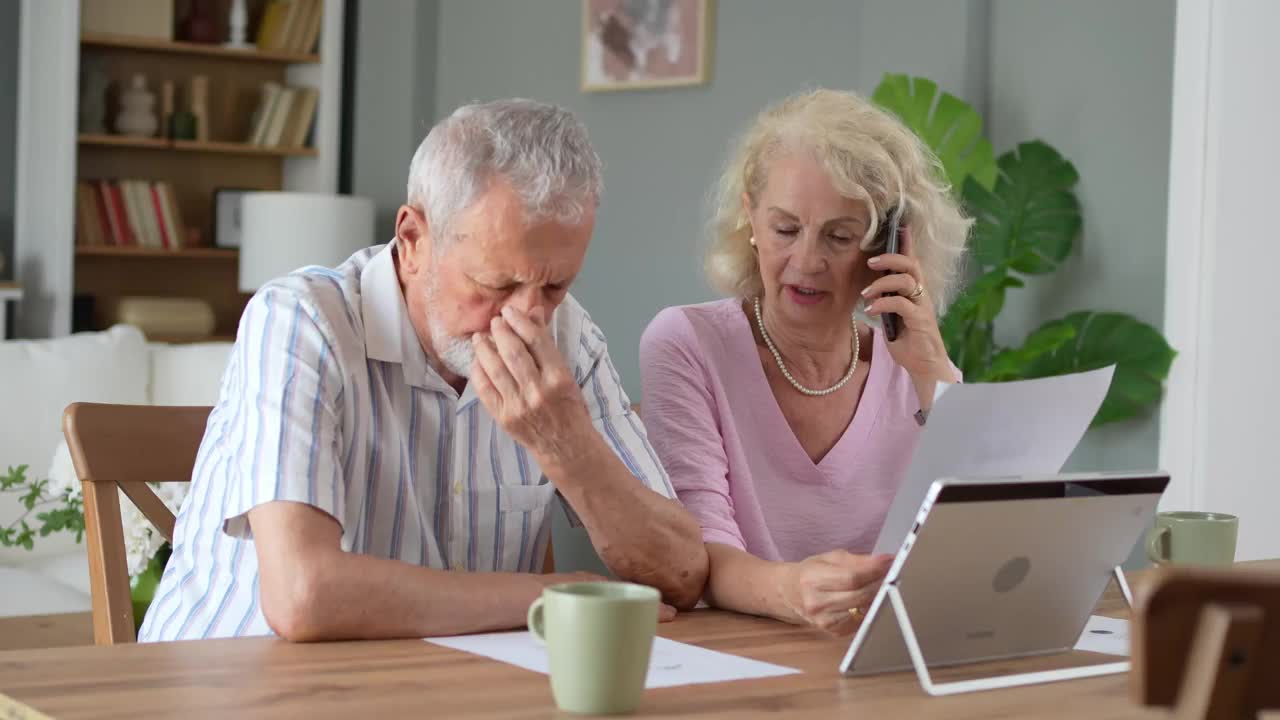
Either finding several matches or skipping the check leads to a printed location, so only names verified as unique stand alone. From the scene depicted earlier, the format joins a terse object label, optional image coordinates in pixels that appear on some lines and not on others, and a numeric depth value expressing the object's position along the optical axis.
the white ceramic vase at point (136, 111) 5.95
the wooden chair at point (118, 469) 1.74
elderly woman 2.07
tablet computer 1.25
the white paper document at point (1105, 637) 1.45
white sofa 3.43
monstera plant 3.60
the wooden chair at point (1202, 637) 0.65
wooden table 1.11
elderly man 1.48
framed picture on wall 4.84
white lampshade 5.58
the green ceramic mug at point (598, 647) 1.10
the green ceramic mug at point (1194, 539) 1.70
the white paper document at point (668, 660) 1.25
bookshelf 5.62
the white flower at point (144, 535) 2.09
